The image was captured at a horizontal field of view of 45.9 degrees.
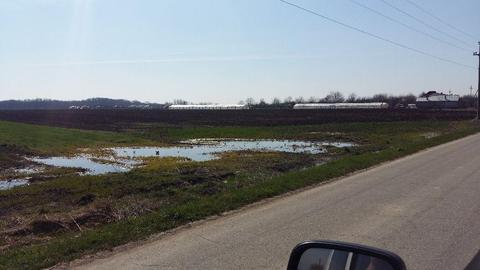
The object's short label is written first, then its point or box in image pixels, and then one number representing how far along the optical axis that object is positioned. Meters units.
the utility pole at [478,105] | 64.62
